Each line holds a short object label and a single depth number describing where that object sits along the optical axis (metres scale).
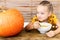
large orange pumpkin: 1.11
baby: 1.21
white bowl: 1.21
